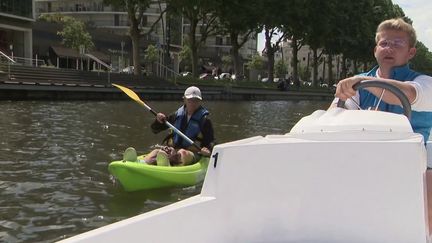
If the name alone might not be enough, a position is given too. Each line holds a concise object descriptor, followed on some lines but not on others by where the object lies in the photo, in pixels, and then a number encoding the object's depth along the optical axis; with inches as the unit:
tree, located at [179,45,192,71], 3065.9
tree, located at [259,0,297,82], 1811.0
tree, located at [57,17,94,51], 2021.4
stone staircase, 1246.9
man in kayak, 349.4
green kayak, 317.7
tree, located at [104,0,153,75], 1598.2
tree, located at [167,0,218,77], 1631.4
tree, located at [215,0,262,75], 1760.6
